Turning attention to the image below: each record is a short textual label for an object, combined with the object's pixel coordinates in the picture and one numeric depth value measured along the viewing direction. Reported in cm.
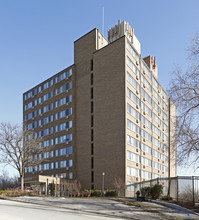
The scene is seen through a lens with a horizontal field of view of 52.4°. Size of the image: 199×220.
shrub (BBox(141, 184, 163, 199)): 1628
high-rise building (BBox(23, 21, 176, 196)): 3509
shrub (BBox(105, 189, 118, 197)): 2254
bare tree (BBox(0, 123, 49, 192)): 2972
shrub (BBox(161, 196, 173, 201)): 1602
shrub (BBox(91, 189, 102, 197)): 2559
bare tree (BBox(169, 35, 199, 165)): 1264
